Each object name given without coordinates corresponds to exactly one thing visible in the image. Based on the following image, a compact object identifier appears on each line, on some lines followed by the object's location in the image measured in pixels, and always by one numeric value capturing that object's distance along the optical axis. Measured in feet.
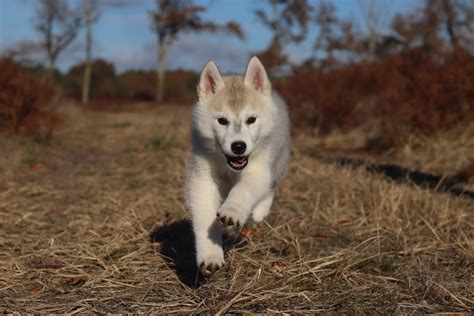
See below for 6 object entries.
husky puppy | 11.16
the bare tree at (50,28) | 94.32
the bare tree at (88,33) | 98.99
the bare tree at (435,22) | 84.96
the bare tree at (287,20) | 89.56
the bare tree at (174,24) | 99.09
